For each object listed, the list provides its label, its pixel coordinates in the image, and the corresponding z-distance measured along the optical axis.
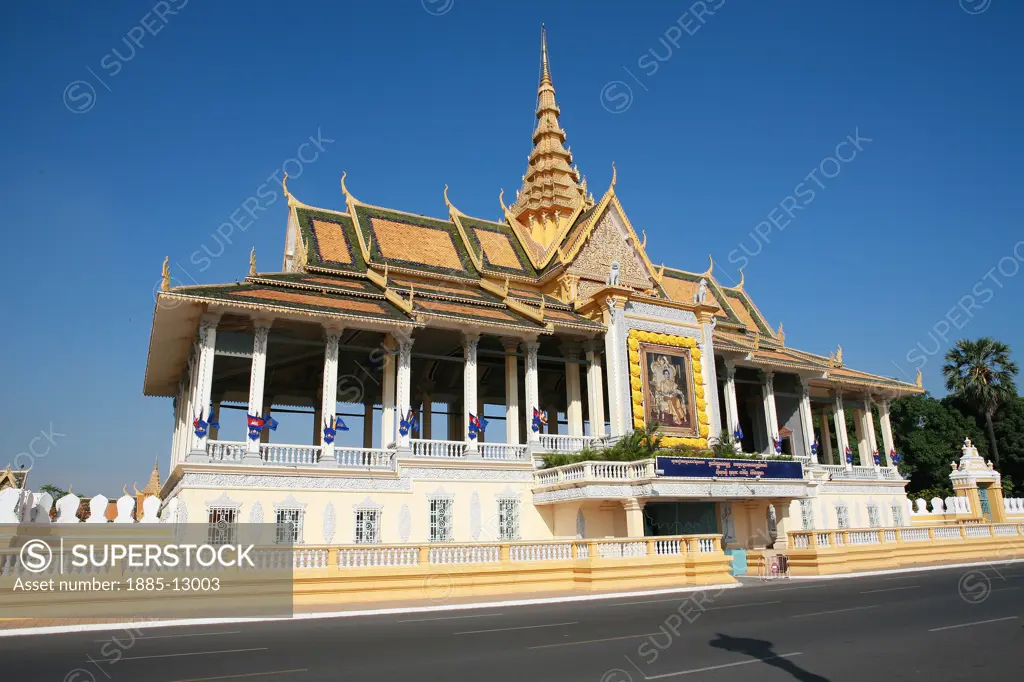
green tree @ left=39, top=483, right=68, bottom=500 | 54.72
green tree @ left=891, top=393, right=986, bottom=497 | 49.41
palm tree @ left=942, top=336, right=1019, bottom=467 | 49.88
